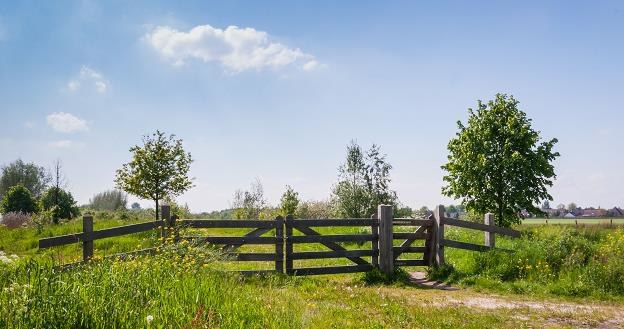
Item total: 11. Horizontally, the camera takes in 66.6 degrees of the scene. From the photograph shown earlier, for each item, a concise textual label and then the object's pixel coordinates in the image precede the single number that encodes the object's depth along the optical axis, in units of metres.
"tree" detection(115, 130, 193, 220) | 33.72
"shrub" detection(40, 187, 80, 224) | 49.19
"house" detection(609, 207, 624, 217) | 109.83
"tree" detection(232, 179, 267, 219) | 42.00
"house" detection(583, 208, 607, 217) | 111.22
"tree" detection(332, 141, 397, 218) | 44.09
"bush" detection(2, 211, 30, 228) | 33.54
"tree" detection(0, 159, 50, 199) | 84.88
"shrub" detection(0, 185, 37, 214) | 54.65
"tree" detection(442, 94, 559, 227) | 29.36
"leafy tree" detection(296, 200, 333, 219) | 49.88
